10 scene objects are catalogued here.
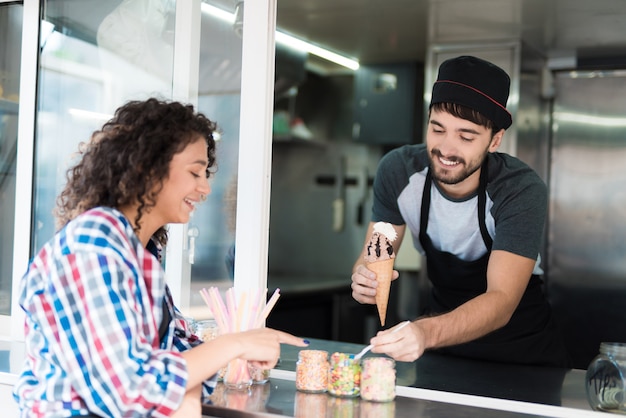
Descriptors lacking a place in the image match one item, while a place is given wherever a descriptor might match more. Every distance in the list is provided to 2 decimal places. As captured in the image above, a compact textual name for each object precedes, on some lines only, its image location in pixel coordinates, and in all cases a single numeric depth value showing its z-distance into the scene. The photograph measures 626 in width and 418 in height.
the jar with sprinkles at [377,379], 1.68
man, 2.00
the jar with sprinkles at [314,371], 1.75
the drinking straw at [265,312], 1.76
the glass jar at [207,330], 1.88
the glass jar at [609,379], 1.62
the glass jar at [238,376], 1.78
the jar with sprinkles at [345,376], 1.71
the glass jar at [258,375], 1.86
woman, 1.24
